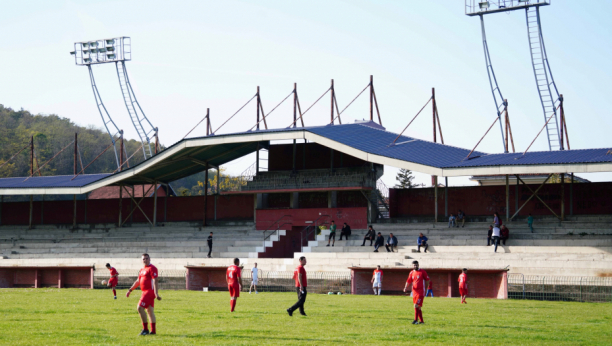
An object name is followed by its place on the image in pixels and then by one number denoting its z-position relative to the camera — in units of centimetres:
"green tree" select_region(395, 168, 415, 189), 8854
